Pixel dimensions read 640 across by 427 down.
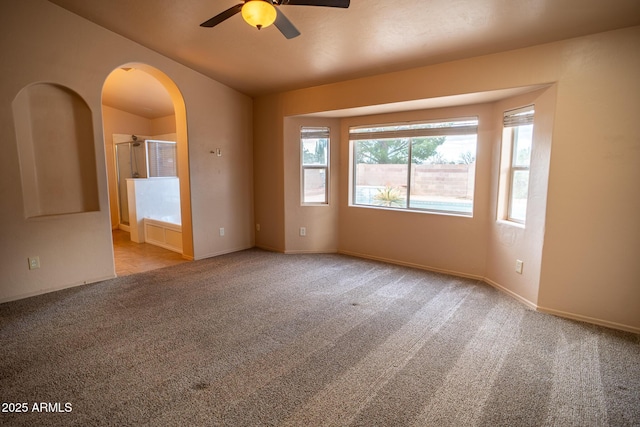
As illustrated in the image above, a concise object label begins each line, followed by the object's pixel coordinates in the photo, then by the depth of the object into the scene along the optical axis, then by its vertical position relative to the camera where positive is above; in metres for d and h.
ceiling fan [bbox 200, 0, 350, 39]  2.10 +1.12
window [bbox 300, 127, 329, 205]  5.05 +0.18
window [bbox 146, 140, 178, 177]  6.40 +0.34
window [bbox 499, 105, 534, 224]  3.37 +0.15
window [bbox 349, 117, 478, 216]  4.09 +0.14
